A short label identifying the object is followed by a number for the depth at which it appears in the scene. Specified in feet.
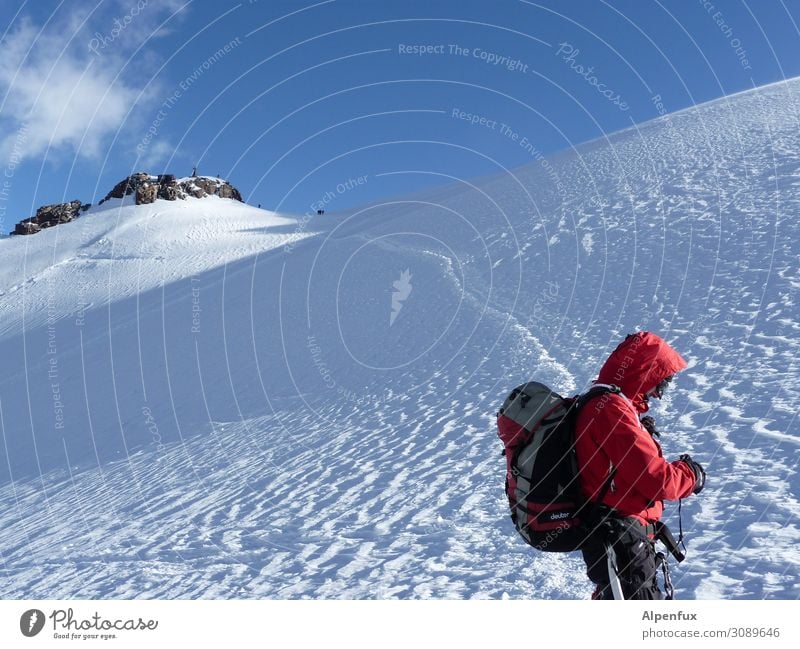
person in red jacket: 8.87
